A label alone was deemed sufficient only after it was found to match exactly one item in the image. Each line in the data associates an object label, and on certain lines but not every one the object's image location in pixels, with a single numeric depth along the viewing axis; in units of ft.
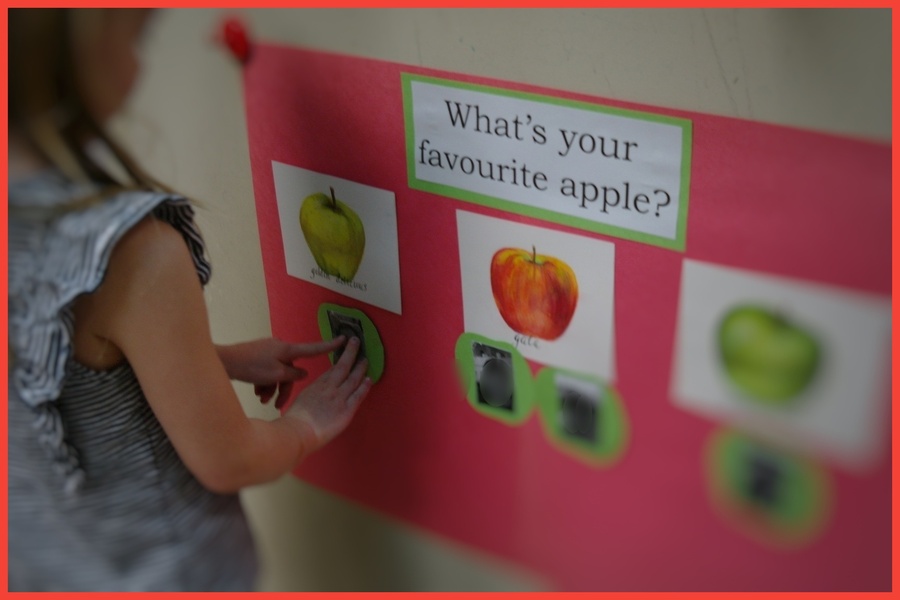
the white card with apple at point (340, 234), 2.39
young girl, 2.17
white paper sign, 1.90
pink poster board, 1.76
